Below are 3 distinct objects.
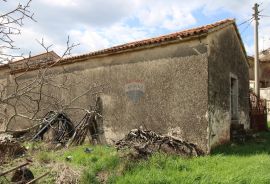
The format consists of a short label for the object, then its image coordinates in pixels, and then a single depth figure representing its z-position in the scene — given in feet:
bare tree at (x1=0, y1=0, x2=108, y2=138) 37.78
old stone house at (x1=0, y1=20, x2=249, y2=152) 28.43
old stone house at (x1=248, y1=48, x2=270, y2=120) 82.76
